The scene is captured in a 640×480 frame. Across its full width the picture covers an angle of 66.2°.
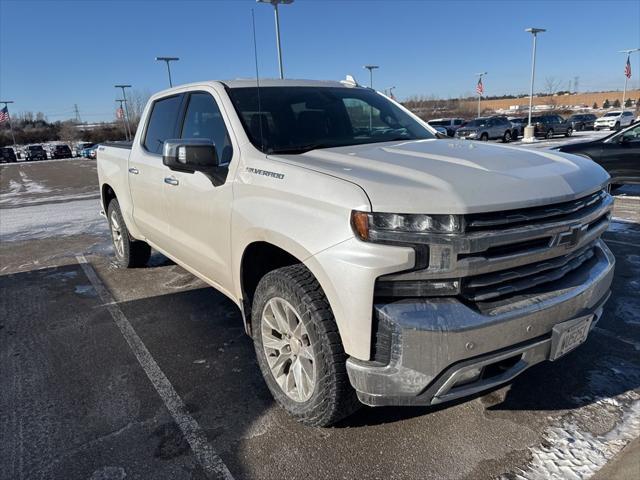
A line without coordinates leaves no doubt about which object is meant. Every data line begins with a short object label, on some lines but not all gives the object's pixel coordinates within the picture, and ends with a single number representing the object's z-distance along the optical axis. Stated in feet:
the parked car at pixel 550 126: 107.76
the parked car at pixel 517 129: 103.75
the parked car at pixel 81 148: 160.62
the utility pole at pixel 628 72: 135.74
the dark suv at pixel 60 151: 164.55
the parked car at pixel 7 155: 156.76
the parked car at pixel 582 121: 121.67
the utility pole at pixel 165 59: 91.75
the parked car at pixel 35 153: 161.07
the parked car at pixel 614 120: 119.14
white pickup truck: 7.11
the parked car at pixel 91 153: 142.82
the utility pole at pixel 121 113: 182.60
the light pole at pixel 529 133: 102.63
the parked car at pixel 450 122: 119.96
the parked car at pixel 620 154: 29.40
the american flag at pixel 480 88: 148.29
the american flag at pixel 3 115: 152.66
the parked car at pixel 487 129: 95.66
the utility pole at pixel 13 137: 237.41
